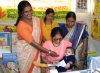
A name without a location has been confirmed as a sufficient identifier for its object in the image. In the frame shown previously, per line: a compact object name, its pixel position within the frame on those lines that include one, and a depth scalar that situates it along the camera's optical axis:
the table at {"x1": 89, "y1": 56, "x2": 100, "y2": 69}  1.67
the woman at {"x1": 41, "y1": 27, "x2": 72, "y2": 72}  2.53
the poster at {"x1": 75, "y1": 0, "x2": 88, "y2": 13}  3.78
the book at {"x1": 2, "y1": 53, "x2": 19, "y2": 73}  2.78
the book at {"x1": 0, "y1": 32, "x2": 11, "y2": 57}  3.31
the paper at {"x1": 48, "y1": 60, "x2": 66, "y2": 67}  2.38
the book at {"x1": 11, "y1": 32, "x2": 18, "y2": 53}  3.47
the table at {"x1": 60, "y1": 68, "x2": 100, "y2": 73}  1.39
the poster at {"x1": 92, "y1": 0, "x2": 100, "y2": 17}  3.72
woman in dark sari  2.94
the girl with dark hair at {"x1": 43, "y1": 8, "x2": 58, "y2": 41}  2.98
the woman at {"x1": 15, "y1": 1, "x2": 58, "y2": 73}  2.53
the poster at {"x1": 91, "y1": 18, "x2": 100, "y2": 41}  3.78
